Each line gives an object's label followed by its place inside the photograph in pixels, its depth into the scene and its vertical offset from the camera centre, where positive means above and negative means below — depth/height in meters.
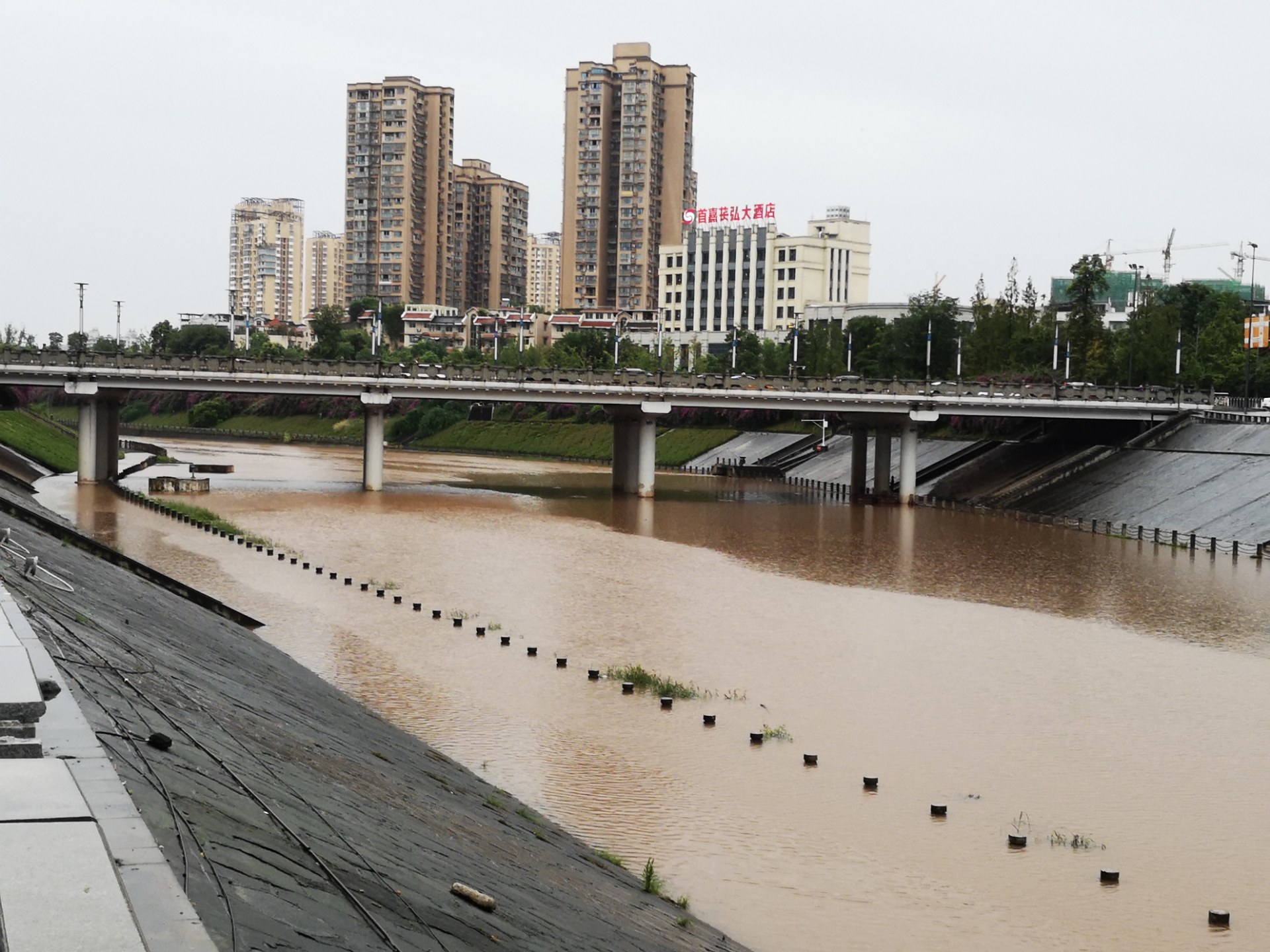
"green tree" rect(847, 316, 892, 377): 134.12 +4.21
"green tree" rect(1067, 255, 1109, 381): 113.00 +5.58
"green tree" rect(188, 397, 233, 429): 167.12 -5.85
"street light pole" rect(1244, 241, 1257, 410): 88.09 +2.40
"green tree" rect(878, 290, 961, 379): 122.81 +3.74
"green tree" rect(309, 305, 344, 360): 175.75 +4.82
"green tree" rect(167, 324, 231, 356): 188.12 +3.58
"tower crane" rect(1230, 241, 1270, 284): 164.45 +16.18
